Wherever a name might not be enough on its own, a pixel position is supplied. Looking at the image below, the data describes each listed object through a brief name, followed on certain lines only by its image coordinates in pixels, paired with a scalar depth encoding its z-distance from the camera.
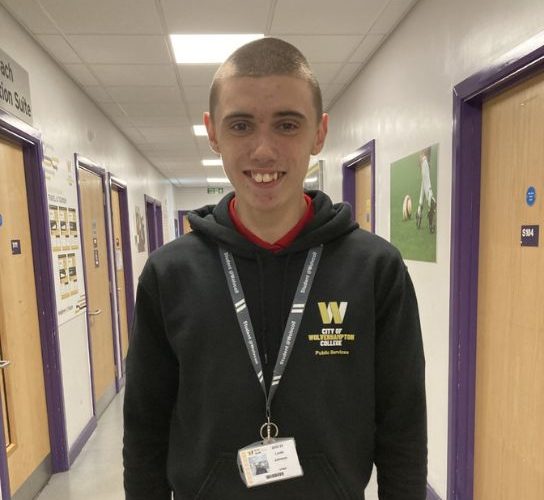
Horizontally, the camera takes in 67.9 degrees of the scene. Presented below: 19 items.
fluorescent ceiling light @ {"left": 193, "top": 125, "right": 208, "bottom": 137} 4.95
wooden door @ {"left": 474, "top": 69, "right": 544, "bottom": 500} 1.53
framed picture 2.15
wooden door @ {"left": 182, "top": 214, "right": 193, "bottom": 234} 12.05
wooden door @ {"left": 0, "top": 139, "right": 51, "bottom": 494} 2.17
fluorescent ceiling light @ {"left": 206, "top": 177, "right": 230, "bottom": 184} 9.87
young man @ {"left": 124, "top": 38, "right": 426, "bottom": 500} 0.84
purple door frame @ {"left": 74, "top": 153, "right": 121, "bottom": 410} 3.27
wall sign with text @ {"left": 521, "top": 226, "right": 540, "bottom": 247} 1.52
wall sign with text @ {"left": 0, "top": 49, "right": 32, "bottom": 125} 2.07
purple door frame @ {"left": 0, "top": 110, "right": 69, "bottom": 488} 2.46
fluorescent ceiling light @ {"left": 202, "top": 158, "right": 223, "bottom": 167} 7.43
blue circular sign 1.53
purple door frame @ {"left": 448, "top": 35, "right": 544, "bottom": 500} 1.84
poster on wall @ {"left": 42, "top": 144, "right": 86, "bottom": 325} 2.66
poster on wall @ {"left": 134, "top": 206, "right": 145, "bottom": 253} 5.62
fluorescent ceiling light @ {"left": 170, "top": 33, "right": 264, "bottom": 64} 2.68
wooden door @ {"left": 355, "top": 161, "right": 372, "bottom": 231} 3.43
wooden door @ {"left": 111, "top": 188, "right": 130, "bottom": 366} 4.62
